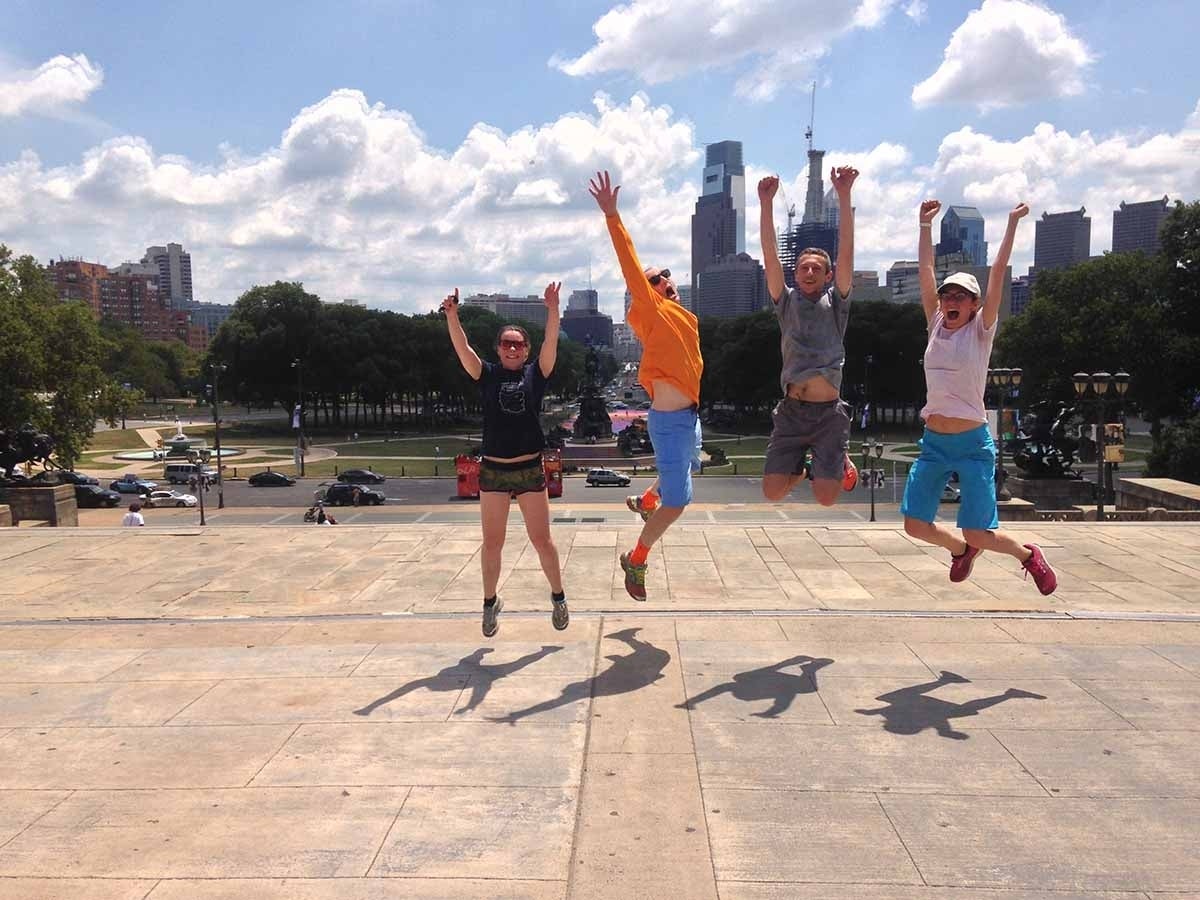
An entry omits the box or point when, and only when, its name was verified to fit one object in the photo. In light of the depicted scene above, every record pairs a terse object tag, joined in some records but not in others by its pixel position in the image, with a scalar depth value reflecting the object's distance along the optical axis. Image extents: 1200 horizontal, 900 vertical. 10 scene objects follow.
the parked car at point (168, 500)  37.28
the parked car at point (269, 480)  44.47
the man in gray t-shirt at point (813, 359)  5.86
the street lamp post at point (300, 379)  72.88
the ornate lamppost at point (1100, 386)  21.45
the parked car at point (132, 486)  41.38
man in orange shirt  5.74
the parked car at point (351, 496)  37.31
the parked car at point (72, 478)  35.17
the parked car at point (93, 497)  36.72
